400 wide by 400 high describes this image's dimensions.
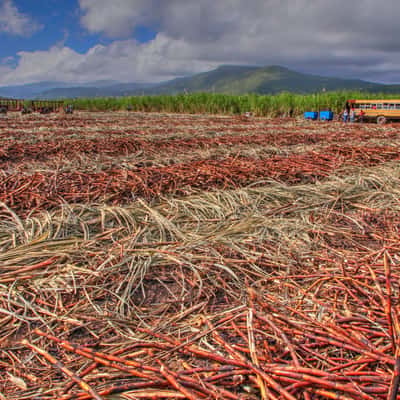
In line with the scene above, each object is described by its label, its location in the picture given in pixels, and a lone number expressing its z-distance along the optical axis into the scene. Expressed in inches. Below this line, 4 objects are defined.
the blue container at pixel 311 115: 763.4
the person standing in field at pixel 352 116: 692.7
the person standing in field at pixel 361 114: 693.3
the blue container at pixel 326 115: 737.0
